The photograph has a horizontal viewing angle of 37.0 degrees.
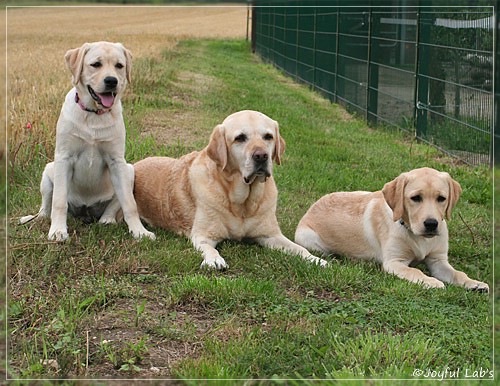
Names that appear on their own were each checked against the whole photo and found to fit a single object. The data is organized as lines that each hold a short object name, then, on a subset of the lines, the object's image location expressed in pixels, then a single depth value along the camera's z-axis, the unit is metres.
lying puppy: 4.87
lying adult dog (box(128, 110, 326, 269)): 5.21
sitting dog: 5.53
